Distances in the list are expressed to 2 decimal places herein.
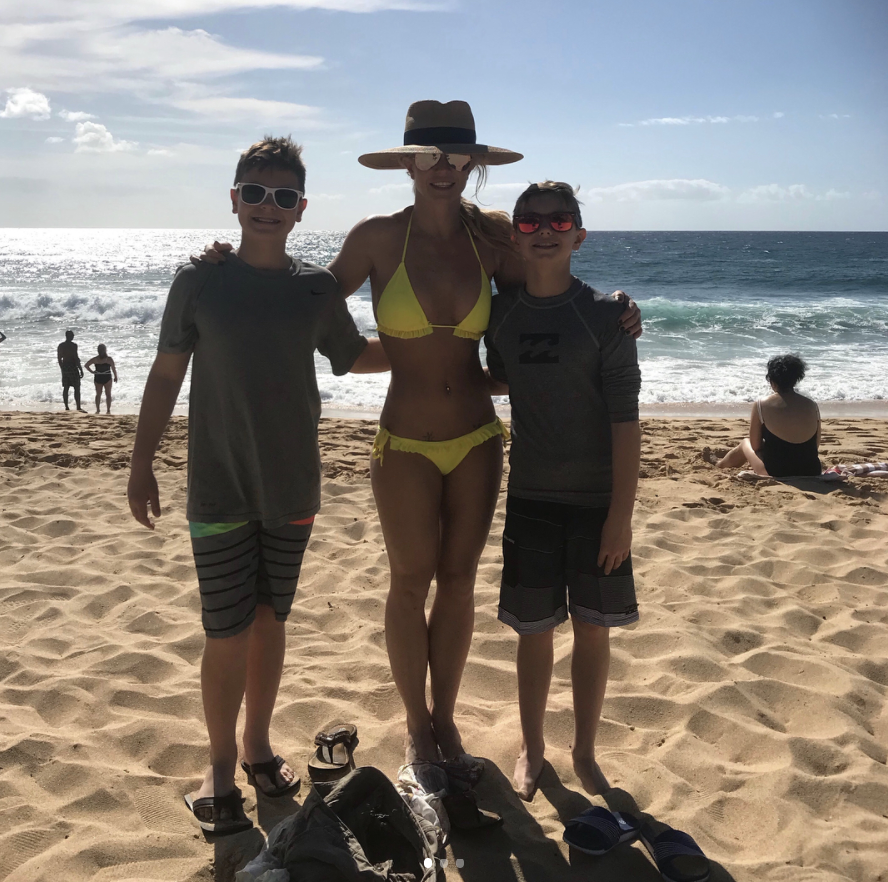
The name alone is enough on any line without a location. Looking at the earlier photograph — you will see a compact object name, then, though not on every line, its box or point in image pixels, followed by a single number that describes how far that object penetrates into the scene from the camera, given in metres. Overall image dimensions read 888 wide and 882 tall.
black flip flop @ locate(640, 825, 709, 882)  2.06
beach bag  1.79
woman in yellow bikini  2.48
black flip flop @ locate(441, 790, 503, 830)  2.26
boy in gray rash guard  2.29
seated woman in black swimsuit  5.87
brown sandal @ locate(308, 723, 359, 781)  2.55
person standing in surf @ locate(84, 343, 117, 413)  11.09
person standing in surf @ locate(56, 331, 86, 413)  10.95
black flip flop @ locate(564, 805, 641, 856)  2.15
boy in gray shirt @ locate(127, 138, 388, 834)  2.16
